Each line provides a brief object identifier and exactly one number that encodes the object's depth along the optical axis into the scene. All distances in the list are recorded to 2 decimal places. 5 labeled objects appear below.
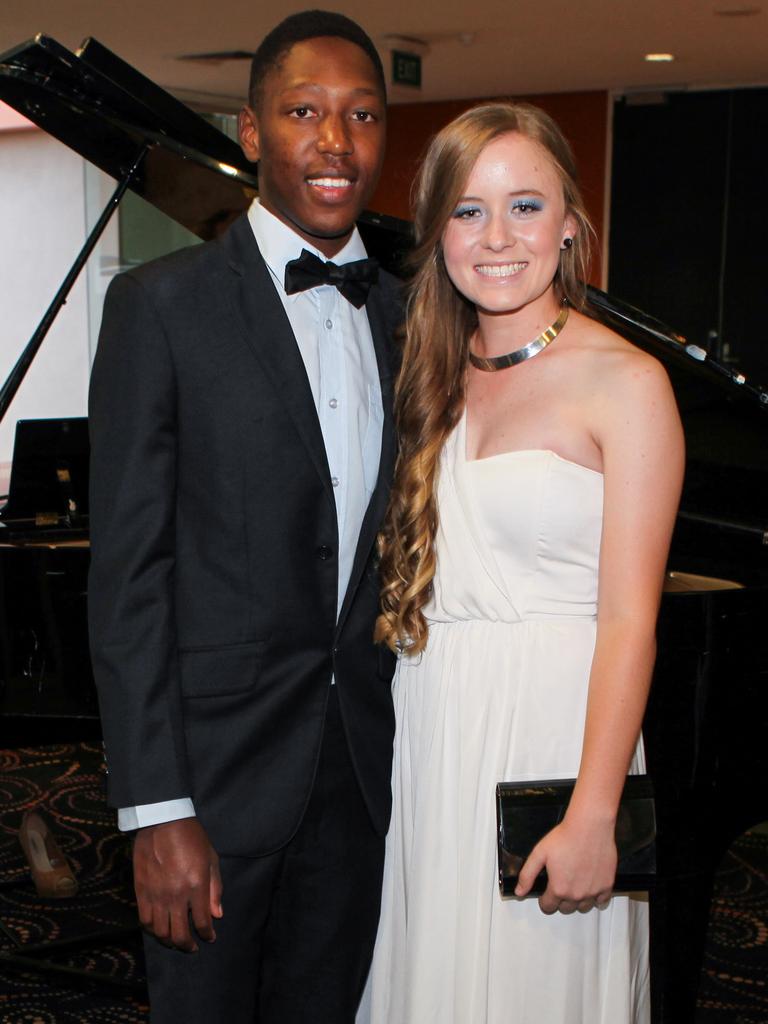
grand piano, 2.31
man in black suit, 1.68
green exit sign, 8.02
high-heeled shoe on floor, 3.54
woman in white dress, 1.74
